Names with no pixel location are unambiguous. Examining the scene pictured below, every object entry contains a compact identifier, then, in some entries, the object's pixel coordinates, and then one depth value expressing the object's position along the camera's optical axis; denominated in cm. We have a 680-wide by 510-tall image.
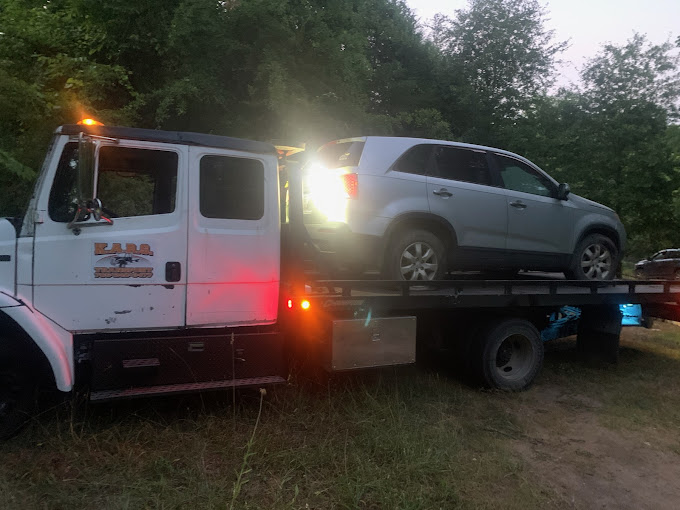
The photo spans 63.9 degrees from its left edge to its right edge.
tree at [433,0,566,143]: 2128
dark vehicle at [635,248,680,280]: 1596
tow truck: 399
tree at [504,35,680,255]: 1805
